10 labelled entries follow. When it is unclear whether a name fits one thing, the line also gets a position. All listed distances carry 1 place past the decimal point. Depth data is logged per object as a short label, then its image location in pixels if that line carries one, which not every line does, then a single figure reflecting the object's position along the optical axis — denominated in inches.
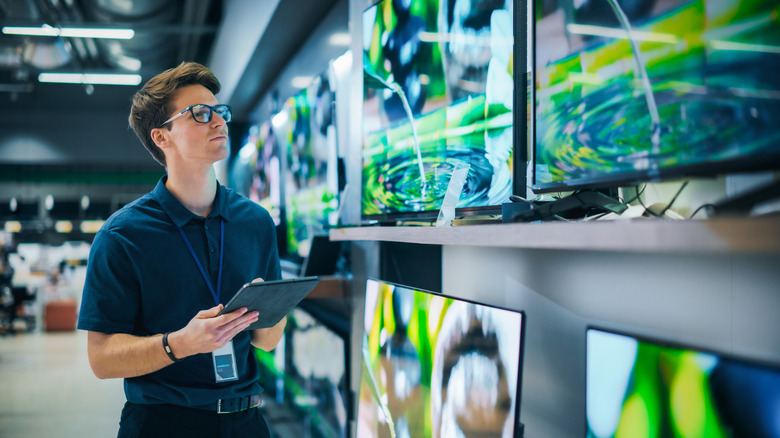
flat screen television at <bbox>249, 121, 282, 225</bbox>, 183.2
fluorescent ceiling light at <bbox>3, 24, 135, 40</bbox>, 240.7
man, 60.2
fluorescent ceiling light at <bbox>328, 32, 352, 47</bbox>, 141.1
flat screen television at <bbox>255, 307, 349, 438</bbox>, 107.7
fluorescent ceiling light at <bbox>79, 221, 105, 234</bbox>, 506.9
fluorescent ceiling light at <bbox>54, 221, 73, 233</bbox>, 495.8
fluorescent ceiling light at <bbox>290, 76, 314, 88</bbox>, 179.5
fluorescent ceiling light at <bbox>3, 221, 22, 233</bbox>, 482.3
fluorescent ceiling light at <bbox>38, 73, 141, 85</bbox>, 322.7
